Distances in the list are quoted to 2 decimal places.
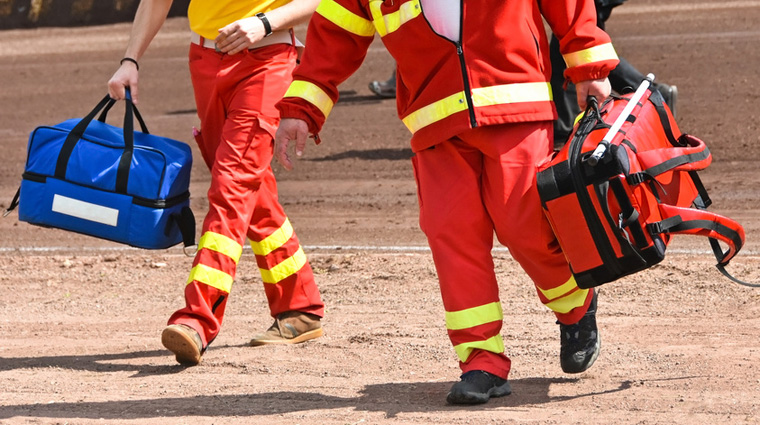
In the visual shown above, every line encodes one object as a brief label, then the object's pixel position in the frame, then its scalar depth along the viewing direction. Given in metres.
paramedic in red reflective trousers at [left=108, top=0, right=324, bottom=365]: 9.77
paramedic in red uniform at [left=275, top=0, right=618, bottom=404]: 8.19
